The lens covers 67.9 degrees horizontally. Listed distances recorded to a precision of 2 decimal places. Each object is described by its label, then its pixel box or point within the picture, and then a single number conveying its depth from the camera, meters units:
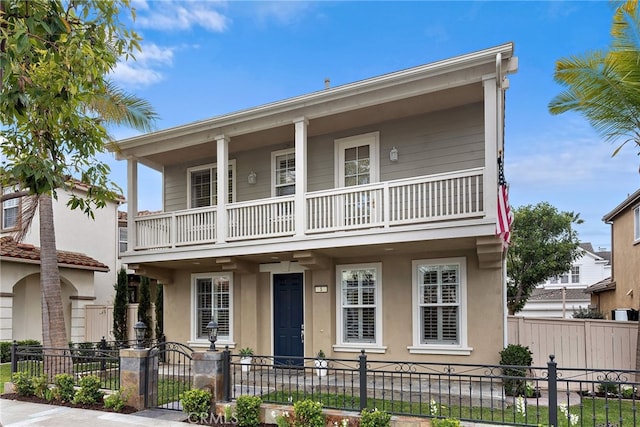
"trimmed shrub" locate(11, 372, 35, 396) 9.30
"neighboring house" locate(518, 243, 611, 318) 32.88
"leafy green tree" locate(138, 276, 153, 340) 16.91
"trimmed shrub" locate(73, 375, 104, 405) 8.57
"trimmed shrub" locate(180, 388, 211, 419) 7.46
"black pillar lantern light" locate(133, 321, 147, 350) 8.48
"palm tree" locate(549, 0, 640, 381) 9.40
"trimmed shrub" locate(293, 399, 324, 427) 6.79
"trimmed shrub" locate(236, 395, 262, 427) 7.16
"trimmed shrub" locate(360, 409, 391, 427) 6.46
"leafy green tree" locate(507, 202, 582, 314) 24.47
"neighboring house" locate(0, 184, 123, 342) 15.23
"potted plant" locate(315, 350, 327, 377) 10.72
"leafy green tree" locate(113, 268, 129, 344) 16.86
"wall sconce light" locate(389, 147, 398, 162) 10.92
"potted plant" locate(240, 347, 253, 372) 11.56
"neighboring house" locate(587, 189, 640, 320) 15.76
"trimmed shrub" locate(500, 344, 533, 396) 8.99
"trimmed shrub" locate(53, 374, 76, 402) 8.80
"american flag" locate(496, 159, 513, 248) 8.38
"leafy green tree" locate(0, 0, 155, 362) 4.20
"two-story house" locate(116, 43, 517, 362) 9.24
